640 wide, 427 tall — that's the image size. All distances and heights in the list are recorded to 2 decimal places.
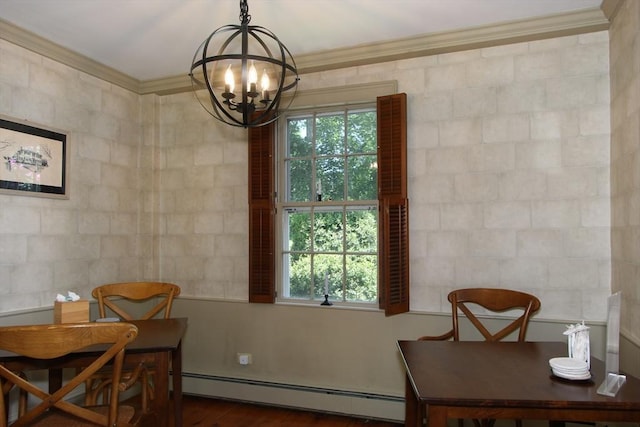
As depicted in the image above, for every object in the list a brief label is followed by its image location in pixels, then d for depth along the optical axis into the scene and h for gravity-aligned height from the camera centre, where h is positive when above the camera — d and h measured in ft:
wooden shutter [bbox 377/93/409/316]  10.33 +0.35
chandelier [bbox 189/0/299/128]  6.48 +2.16
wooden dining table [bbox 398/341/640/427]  5.20 -2.13
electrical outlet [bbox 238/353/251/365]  11.82 -3.69
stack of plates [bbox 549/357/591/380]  5.81 -1.99
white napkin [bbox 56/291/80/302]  8.29 -1.43
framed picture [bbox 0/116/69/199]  9.55 +1.43
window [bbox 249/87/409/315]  10.78 +0.54
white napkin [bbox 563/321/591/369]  6.19 -1.74
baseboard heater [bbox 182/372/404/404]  10.58 -4.26
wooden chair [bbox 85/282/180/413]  9.59 -1.99
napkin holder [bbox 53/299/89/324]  8.08 -1.65
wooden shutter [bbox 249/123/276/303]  11.70 +0.10
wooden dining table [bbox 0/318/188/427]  6.85 -2.19
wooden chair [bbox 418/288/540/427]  8.68 -1.74
